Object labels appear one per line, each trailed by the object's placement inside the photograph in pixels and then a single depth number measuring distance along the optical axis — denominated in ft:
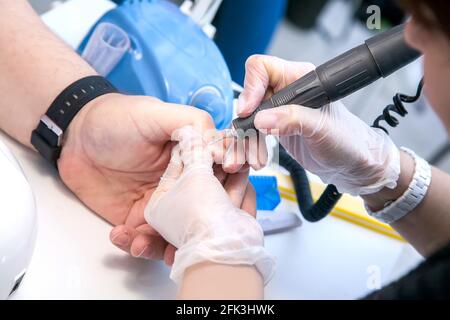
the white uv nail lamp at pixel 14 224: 1.73
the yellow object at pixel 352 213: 3.07
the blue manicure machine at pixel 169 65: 2.96
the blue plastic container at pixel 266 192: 2.87
